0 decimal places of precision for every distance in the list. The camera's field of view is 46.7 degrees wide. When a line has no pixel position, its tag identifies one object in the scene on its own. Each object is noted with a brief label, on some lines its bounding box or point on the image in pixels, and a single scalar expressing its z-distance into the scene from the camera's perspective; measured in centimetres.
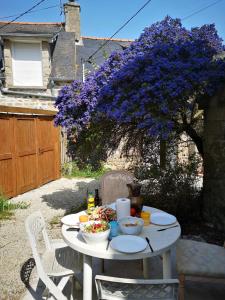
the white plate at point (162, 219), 255
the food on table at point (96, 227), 214
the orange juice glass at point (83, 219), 249
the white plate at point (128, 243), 203
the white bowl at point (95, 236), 210
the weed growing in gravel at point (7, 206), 519
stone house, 648
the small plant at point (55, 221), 470
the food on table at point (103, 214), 253
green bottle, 284
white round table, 200
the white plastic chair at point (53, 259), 215
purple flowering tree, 340
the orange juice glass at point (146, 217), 260
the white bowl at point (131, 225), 228
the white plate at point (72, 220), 254
